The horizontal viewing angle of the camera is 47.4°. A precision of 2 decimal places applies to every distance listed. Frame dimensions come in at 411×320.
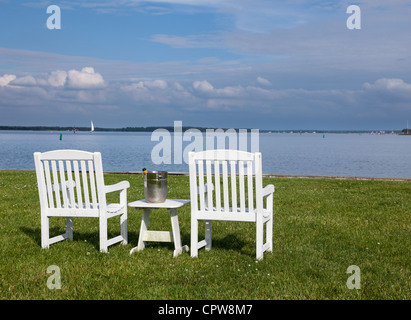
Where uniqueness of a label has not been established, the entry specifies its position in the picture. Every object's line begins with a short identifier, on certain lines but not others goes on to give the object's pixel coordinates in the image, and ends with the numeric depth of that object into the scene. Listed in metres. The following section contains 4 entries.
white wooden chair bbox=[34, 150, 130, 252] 6.26
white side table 6.37
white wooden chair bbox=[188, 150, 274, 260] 5.86
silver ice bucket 6.43
